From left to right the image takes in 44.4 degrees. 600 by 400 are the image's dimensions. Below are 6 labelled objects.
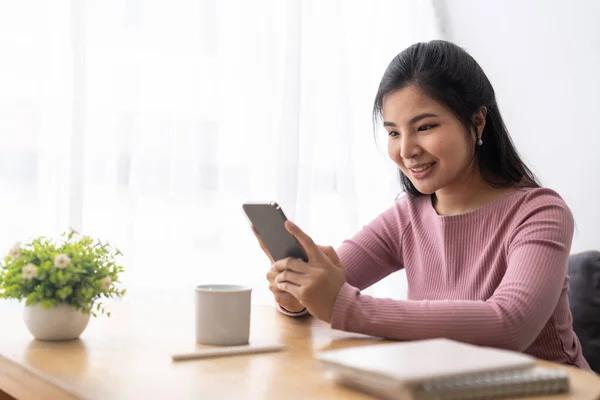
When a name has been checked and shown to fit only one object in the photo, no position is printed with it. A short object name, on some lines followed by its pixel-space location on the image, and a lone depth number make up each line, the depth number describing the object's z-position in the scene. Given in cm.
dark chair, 165
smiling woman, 116
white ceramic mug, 112
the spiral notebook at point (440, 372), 75
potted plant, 113
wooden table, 84
